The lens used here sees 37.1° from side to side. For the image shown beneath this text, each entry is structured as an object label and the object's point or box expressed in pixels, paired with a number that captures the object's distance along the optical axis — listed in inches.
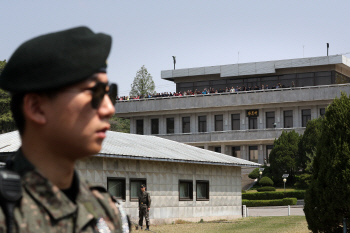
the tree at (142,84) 3501.5
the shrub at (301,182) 2133.4
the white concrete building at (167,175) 940.0
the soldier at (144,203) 934.4
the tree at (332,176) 640.4
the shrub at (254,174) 2466.8
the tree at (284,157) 2299.5
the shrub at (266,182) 2265.0
